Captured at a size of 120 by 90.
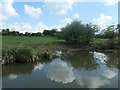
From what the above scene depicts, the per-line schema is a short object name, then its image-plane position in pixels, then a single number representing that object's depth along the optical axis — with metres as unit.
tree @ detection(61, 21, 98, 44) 14.63
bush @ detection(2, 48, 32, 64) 6.72
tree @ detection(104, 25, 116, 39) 12.56
